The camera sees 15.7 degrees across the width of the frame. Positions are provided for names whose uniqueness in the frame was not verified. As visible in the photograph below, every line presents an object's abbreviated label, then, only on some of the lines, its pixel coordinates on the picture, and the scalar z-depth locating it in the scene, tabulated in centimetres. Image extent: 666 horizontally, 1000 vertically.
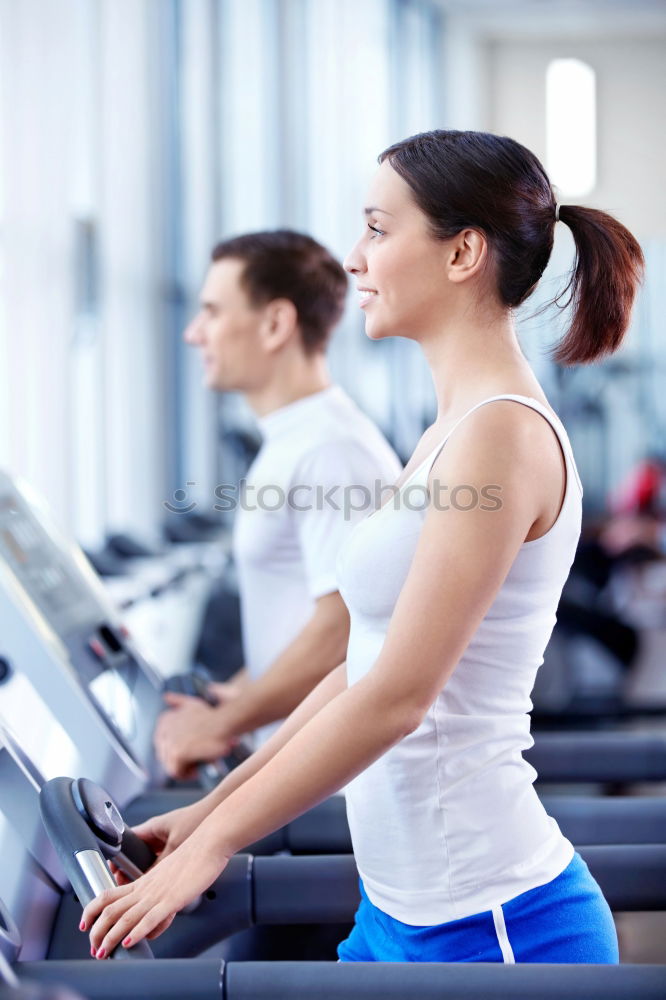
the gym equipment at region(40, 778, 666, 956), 257
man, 297
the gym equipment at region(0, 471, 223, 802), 279
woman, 219
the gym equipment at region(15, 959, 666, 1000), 214
